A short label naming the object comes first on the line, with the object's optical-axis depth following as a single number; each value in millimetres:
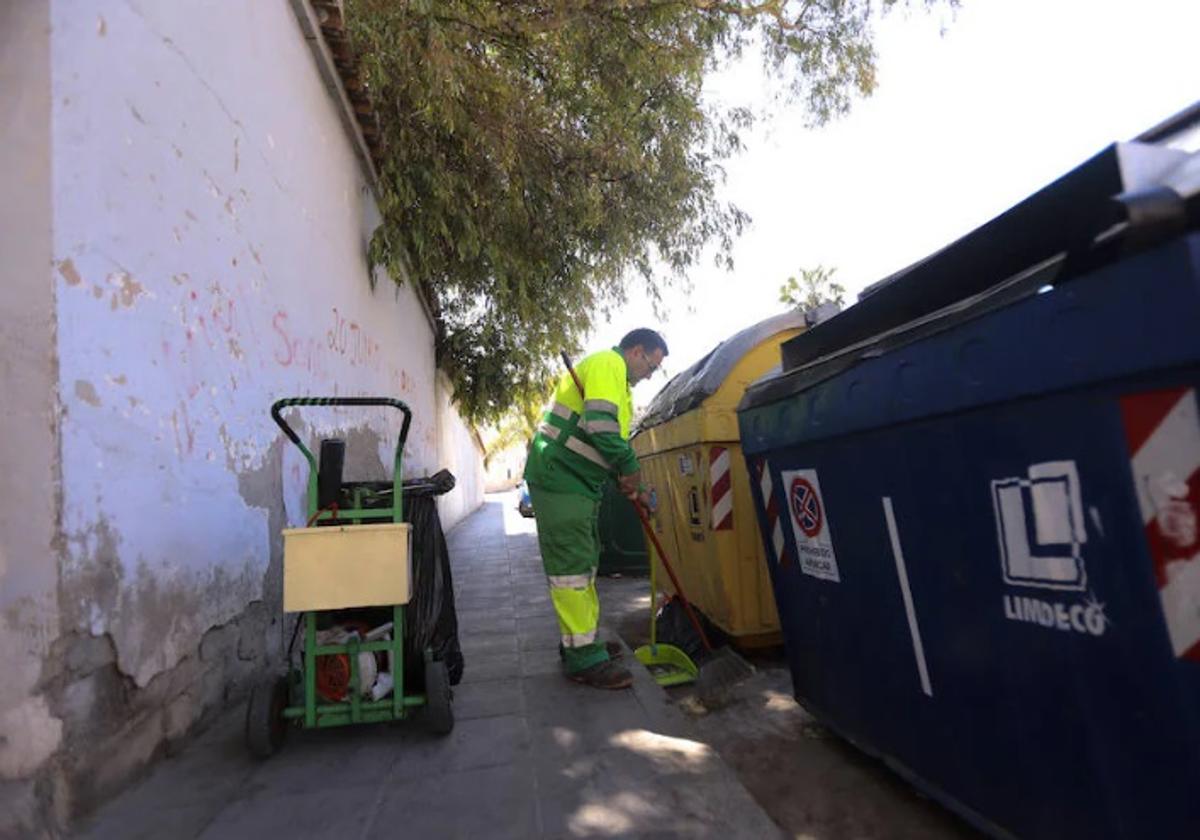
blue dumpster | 1423
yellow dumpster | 4387
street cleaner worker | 3844
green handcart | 2775
